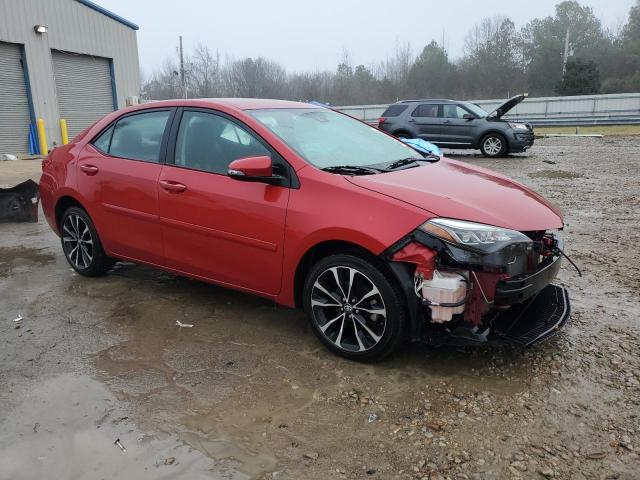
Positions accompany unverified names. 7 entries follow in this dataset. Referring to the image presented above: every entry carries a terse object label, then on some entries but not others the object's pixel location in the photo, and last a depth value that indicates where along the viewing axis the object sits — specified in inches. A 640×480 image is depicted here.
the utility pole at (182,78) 1870.6
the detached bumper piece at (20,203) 291.6
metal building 621.6
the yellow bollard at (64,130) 677.9
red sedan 116.5
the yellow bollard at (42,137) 648.4
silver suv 586.9
